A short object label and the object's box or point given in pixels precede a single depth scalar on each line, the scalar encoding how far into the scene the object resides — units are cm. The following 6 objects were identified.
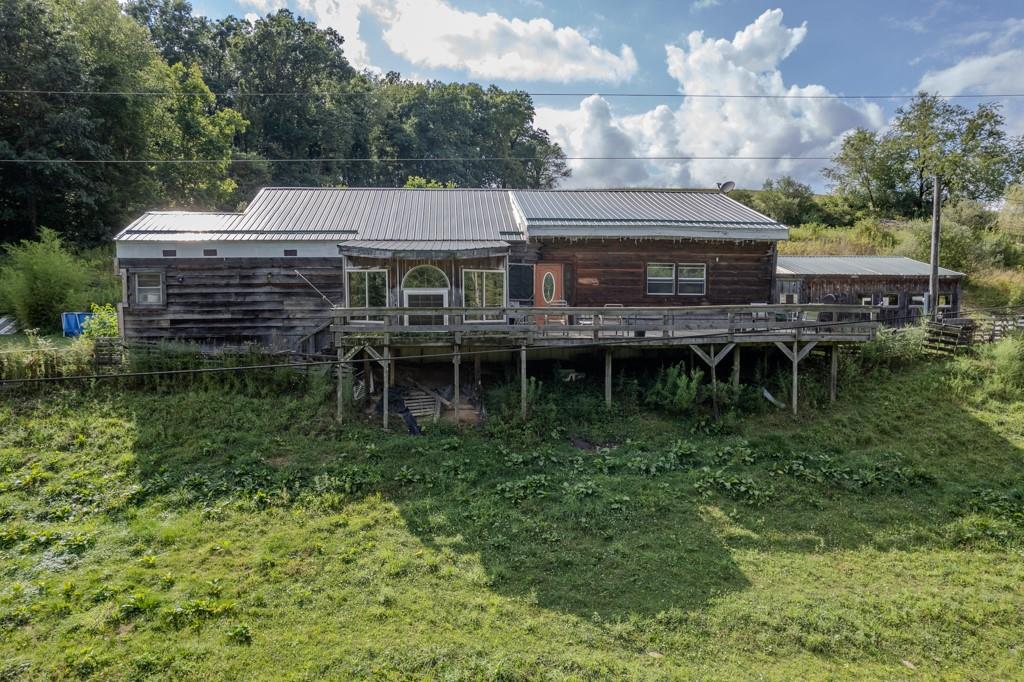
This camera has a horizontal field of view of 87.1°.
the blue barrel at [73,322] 1783
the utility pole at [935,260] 1920
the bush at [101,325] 1519
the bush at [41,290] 1892
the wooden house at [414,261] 1471
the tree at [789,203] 4066
